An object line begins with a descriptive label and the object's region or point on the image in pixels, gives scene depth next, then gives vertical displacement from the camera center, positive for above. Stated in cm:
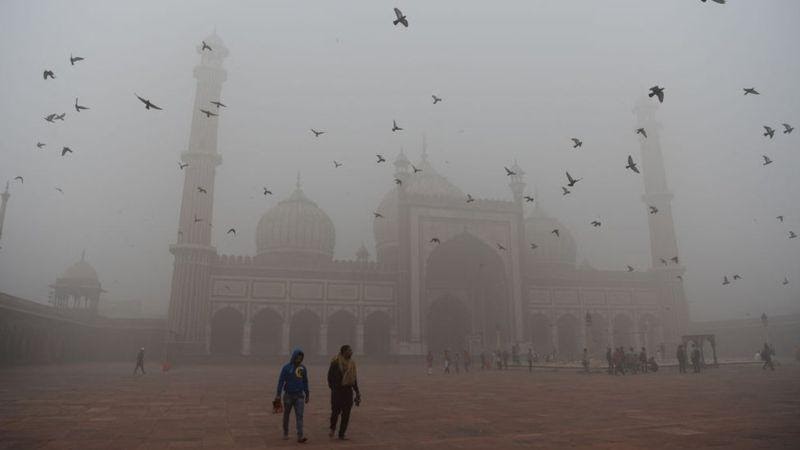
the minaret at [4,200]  3100 +820
